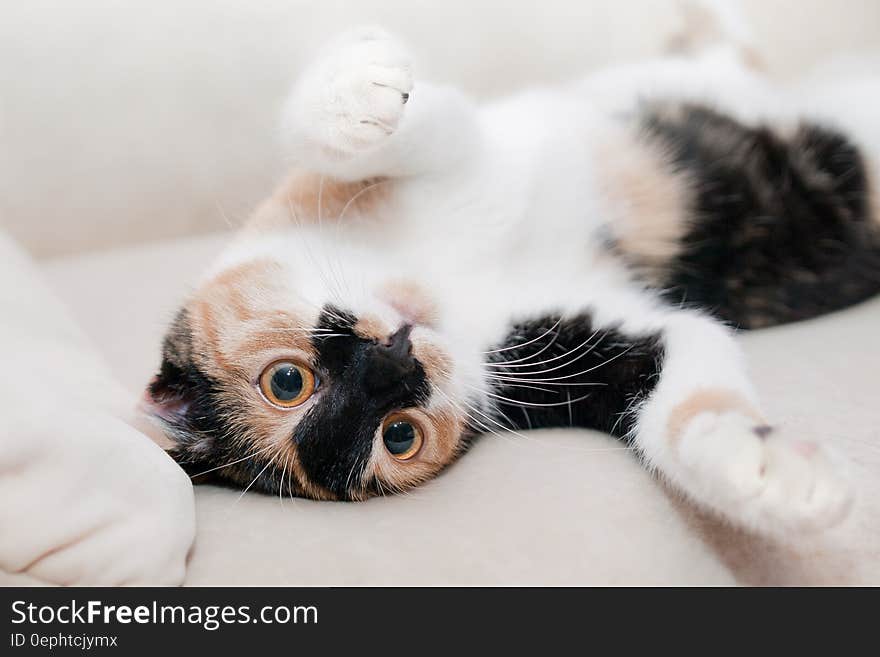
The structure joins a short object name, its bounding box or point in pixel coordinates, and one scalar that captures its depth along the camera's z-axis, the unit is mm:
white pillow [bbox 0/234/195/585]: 353
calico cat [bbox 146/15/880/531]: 418
